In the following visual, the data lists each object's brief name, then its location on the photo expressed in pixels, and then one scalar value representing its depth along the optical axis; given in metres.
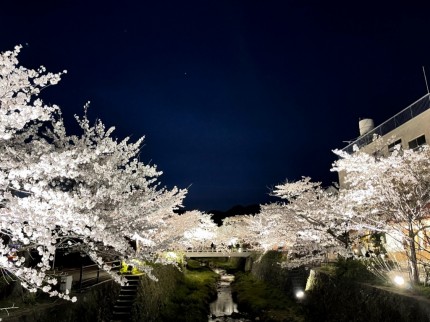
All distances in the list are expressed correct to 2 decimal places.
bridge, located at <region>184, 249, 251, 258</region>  39.84
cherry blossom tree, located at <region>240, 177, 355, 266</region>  14.84
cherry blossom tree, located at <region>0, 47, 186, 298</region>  5.85
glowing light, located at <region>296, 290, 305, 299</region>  19.80
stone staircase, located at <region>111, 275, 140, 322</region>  14.29
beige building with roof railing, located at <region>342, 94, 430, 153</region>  18.78
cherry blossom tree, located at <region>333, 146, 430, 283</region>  11.46
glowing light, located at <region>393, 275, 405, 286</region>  11.75
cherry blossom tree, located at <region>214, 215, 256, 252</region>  46.58
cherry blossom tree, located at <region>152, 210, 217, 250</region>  19.98
